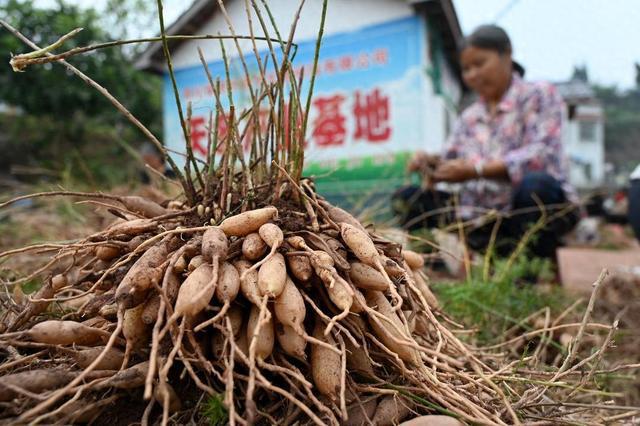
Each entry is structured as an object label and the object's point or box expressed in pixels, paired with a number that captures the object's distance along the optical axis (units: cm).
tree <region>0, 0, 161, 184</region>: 827
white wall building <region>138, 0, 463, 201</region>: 586
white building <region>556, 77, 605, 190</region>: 3022
